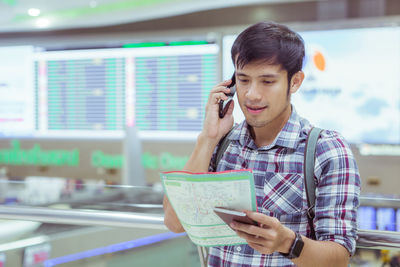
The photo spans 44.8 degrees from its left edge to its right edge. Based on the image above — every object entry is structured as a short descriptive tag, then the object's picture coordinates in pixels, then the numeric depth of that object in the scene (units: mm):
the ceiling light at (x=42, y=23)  6064
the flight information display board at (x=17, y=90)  6492
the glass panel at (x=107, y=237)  1458
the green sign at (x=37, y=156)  6293
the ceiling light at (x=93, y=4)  5520
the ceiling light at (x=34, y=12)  5863
